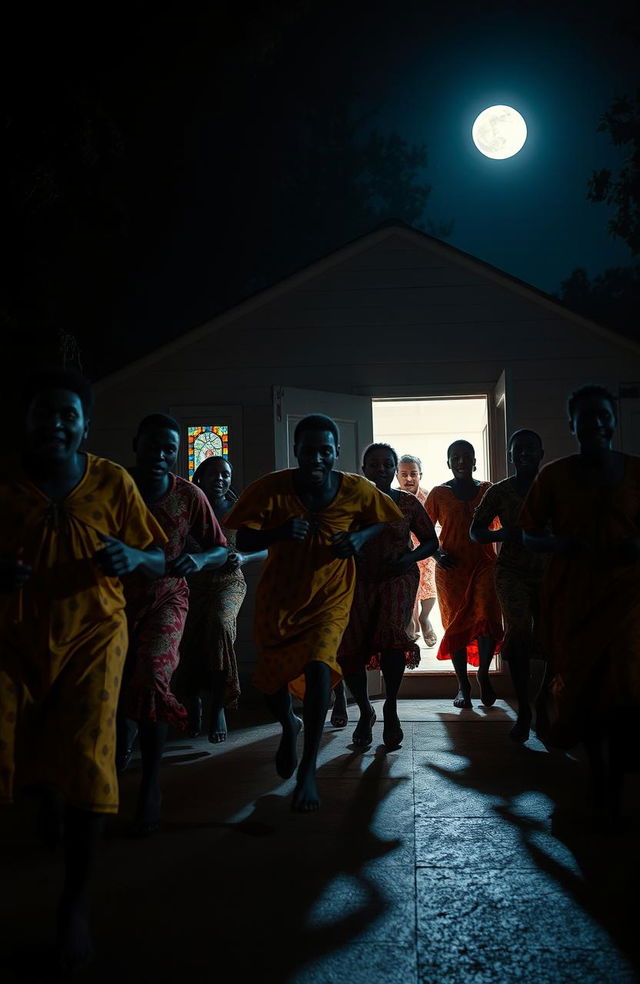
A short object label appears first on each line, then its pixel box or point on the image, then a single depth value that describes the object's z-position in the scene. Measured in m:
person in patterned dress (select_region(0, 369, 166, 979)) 2.67
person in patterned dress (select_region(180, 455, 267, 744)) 6.42
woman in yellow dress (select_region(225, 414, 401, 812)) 4.50
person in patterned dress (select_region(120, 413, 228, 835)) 4.07
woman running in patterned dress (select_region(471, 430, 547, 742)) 6.10
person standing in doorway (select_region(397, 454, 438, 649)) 9.79
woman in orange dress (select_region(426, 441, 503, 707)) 7.41
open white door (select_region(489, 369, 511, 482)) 8.27
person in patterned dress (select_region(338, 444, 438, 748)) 5.97
